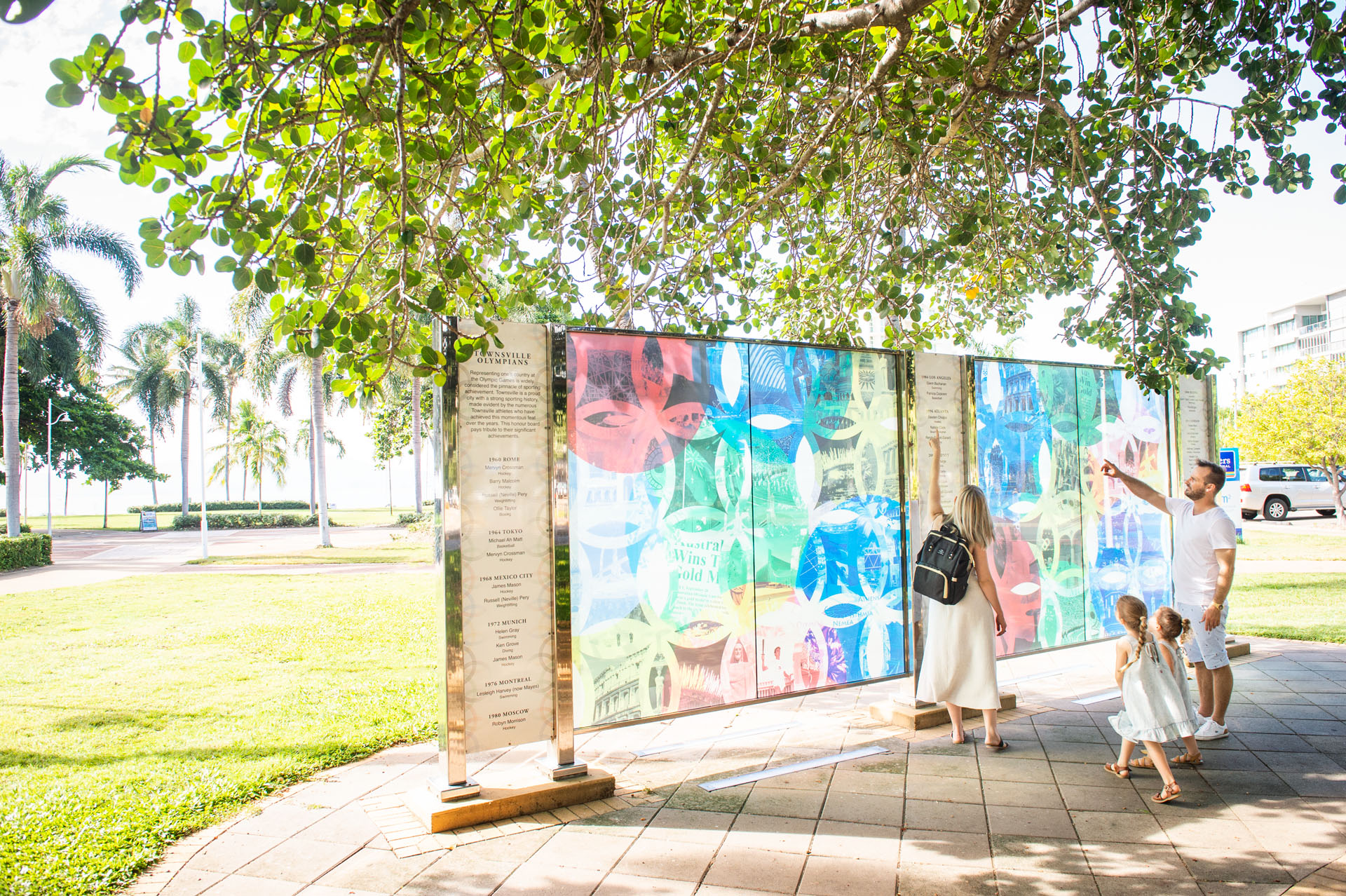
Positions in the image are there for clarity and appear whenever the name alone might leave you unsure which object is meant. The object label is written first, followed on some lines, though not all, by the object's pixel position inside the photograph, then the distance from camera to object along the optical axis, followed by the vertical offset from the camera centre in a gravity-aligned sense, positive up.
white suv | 28.14 -1.44
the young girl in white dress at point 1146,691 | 4.42 -1.33
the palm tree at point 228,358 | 43.53 +6.06
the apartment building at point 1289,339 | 74.81 +10.98
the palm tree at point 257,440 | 69.44 +2.43
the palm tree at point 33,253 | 24.03 +6.79
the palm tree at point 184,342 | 39.72 +6.69
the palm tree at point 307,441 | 63.16 +2.42
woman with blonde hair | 5.21 -1.22
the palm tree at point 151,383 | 46.56 +5.04
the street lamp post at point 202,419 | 23.45 +1.55
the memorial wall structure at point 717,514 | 4.41 -0.37
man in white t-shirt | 5.22 -0.87
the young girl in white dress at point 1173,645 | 4.58 -1.12
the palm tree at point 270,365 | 28.91 +4.15
